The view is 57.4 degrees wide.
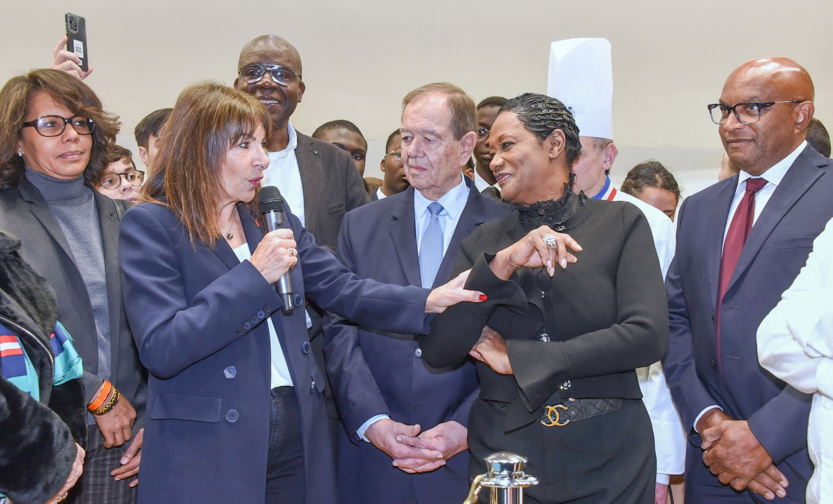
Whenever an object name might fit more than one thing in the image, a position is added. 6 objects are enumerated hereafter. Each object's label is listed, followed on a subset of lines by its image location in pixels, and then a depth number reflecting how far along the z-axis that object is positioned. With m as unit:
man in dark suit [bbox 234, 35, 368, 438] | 3.15
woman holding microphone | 1.92
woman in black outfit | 1.89
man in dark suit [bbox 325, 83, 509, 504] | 2.45
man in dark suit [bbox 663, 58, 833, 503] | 2.25
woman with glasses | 2.39
